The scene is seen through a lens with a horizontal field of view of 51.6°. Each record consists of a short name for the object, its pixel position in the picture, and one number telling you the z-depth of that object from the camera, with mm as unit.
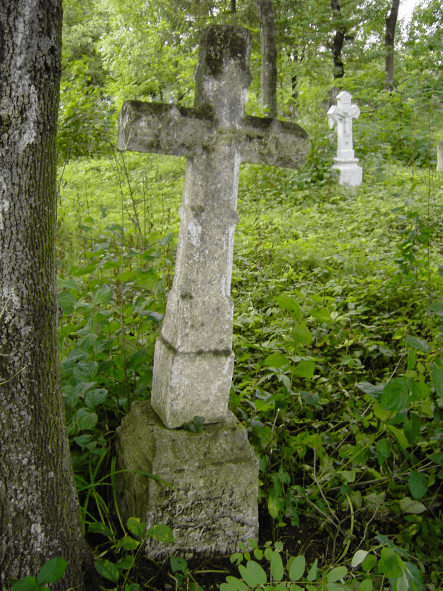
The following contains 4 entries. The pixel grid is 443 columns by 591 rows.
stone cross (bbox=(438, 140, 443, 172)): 9125
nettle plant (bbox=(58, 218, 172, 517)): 2018
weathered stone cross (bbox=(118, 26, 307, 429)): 1866
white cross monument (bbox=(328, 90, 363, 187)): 8367
